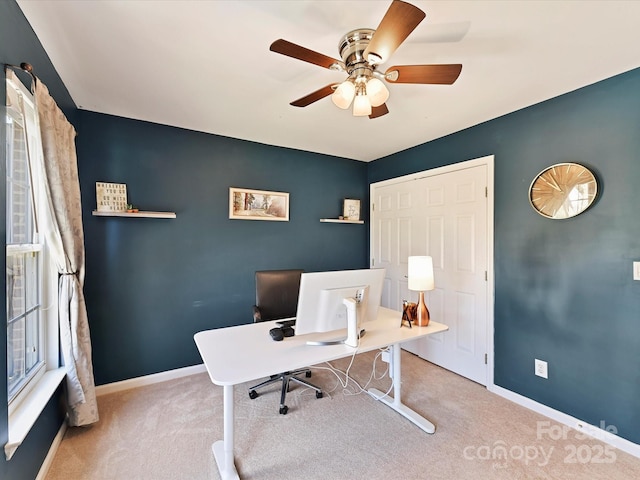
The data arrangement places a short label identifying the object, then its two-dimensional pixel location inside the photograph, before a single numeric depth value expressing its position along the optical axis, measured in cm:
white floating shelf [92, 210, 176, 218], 244
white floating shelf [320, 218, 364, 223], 367
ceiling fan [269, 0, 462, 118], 124
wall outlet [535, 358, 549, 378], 229
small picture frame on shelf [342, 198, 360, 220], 383
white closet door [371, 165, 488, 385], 275
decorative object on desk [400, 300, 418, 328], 207
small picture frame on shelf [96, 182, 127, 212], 246
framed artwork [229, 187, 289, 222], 312
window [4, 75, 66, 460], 143
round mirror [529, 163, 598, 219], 206
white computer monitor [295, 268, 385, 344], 166
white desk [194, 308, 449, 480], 143
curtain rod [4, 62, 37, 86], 136
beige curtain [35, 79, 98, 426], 168
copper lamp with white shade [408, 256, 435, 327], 207
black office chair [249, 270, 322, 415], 253
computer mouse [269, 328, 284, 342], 180
